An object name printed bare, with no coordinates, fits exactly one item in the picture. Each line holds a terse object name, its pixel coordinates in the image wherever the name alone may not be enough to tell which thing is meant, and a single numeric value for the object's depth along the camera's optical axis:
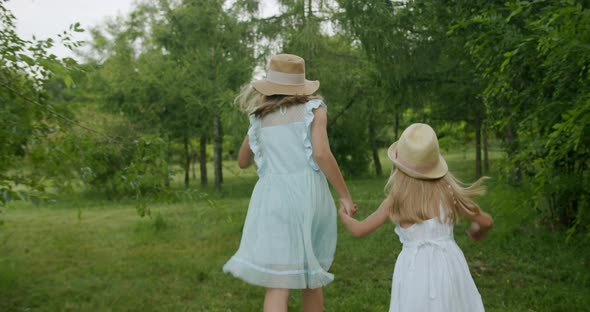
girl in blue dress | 3.44
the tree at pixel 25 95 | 3.71
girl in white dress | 2.97
